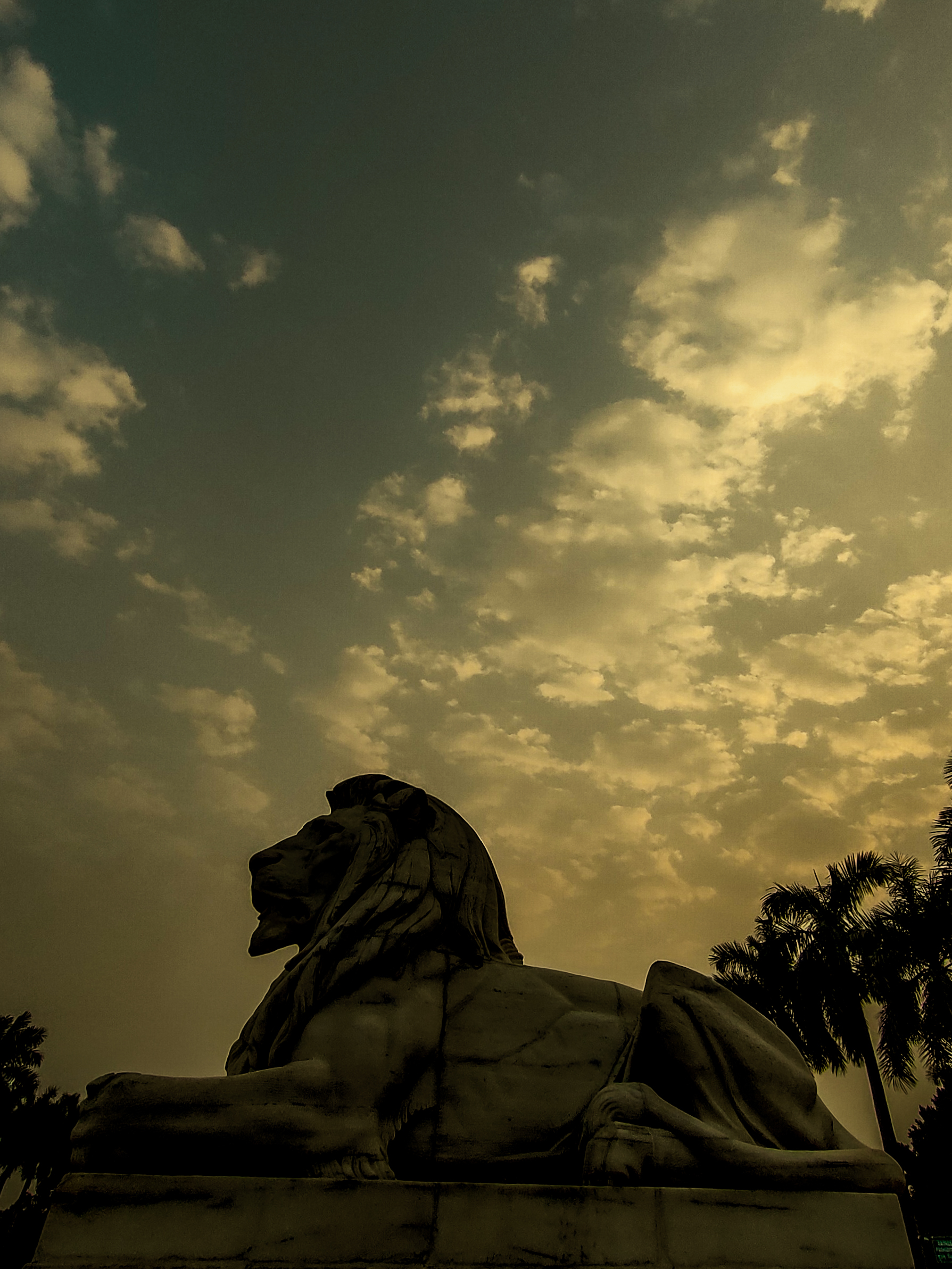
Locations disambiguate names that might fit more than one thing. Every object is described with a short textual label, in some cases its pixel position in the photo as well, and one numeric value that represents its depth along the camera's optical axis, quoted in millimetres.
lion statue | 3053
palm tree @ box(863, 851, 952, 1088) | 17938
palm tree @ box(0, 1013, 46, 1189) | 32500
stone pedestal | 2717
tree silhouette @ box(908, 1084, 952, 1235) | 23688
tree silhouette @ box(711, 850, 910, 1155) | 19656
